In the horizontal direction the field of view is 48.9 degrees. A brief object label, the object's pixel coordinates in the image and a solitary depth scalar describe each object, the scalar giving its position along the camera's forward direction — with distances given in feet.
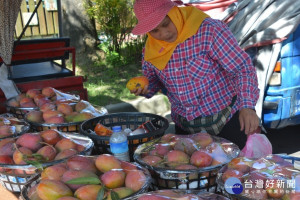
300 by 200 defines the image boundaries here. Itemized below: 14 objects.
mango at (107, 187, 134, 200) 3.65
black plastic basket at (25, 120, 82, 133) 6.16
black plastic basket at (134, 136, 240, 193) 4.05
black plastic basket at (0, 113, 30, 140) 5.84
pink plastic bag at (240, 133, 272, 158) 4.73
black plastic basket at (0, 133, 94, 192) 4.61
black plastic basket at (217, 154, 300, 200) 3.48
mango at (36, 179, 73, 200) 3.62
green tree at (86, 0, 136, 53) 24.52
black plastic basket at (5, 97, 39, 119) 7.40
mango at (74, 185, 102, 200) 3.57
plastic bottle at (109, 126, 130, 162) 4.84
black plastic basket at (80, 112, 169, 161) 5.32
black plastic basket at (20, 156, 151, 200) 3.73
